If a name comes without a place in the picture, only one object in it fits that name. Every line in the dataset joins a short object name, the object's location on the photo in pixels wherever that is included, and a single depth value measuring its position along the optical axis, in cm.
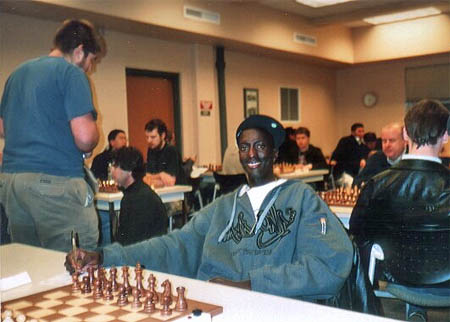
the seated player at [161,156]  500
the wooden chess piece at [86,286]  134
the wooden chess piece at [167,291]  117
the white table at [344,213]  303
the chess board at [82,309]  112
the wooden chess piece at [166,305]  112
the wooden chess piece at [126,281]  129
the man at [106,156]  545
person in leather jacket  201
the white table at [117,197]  414
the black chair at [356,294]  164
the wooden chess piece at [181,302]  114
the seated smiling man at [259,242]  162
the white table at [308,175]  626
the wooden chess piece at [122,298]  122
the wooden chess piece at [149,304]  116
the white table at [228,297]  109
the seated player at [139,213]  300
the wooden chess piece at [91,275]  138
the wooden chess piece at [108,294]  127
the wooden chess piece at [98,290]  129
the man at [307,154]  676
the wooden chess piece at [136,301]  120
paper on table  140
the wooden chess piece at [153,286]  121
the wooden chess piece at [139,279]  127
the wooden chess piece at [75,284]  136
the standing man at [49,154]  202
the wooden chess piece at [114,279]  133
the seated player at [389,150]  374
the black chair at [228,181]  520
